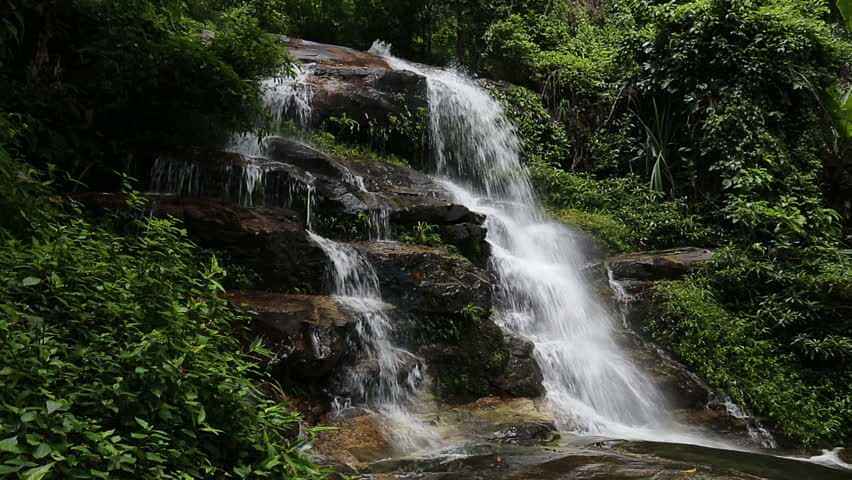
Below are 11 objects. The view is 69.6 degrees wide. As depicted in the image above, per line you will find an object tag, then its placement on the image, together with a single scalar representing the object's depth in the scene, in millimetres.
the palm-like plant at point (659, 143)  13133
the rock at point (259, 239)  6629
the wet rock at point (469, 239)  8781
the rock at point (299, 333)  5629
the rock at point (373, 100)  11586
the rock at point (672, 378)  7834
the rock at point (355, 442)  4980
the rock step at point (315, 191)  7789
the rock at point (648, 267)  9758
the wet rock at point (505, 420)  5797
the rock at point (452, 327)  6969
